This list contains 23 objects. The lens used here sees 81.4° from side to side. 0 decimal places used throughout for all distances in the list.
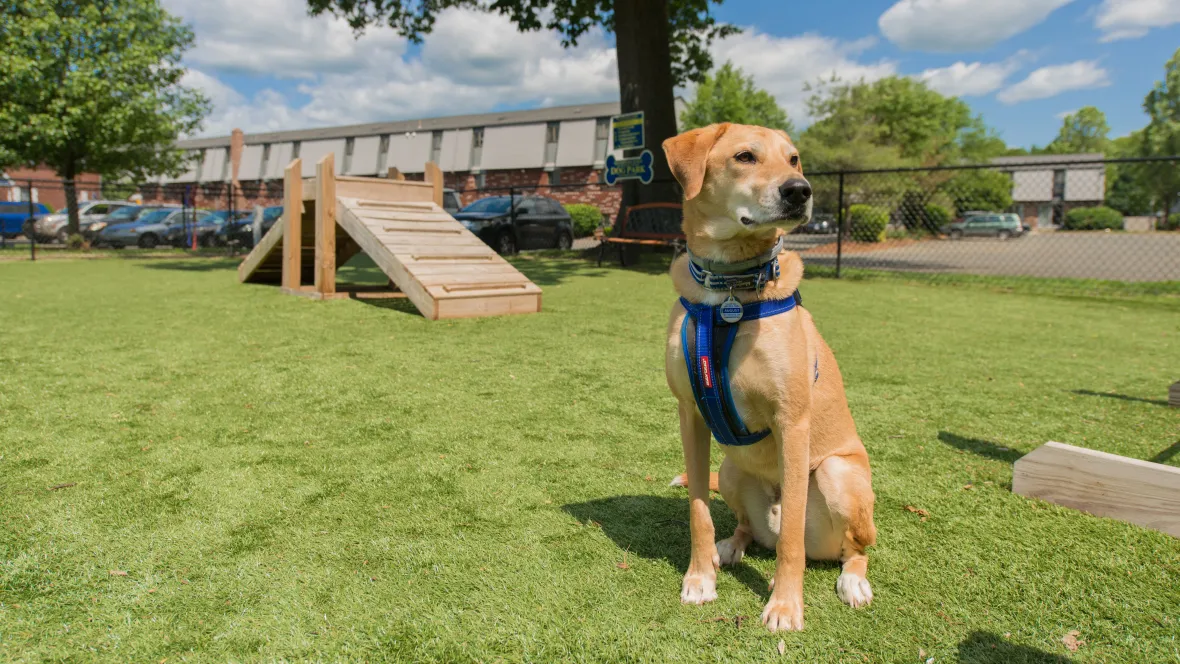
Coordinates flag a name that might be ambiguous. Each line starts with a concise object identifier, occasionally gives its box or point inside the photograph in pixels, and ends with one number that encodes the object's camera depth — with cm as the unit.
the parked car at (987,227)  3296
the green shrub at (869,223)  2350
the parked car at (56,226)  2522
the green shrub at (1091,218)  2602
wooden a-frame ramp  805
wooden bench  1462
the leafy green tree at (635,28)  1463
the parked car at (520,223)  1877
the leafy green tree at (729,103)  4238
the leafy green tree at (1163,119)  5044
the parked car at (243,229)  2122
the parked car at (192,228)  2353
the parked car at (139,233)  2286
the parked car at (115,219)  2386
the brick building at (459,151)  4550
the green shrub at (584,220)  3397
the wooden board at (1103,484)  278
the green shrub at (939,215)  2994
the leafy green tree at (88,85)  2064
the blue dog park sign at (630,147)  1448
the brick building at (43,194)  3235
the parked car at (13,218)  2688
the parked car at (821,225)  2040
